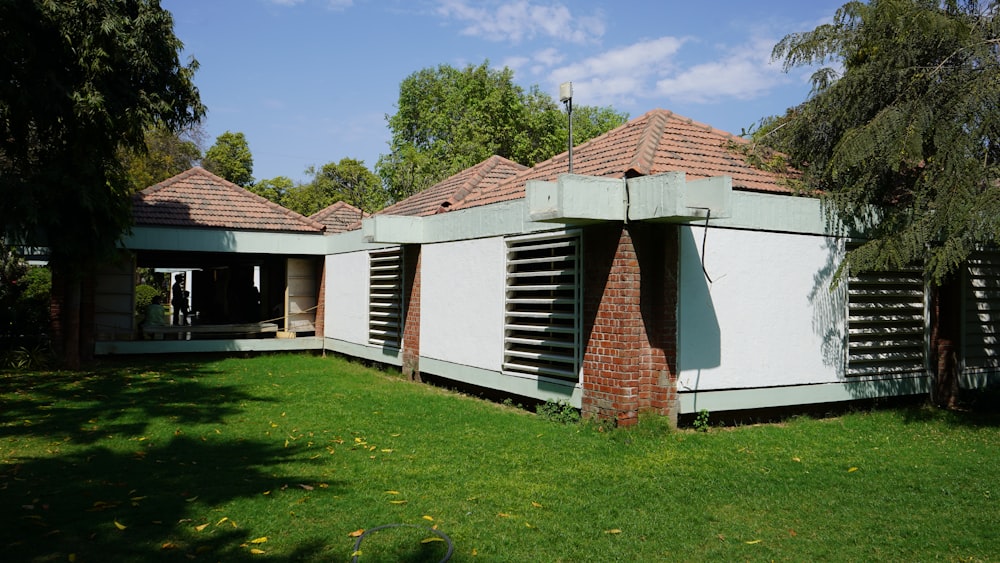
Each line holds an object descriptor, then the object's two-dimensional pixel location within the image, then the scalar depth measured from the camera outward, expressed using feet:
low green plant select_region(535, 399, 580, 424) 30.27
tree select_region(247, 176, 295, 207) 163.84
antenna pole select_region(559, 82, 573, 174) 30.40
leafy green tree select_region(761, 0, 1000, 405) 28.55
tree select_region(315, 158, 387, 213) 161.38
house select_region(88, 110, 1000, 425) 27.86
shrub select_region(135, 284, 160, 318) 107.36
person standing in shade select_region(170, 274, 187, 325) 92.81
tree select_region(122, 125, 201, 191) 110.63
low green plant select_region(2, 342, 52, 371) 47.88
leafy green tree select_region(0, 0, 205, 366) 41.86
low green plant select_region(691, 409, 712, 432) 28.86
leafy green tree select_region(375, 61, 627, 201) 122.01
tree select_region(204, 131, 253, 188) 154.71
